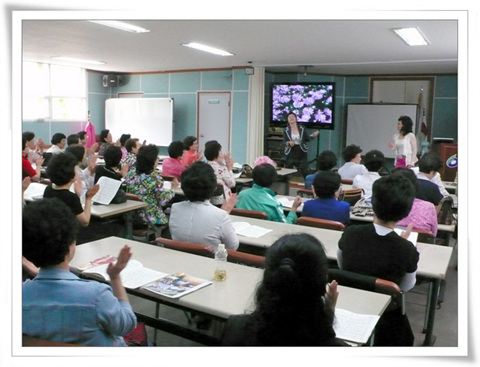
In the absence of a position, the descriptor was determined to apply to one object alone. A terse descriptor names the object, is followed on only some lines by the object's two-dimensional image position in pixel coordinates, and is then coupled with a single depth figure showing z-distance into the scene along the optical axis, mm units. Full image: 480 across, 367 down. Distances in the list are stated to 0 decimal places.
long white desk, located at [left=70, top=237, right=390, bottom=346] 1793
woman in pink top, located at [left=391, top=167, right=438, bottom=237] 3086
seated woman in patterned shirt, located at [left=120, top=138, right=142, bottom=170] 5585
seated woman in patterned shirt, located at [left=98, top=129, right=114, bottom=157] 7554
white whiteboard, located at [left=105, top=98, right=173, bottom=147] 9695
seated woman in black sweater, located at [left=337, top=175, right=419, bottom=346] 2016
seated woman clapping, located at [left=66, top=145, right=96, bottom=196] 4133
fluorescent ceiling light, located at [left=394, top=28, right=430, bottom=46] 4281
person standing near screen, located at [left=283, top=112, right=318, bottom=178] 8094
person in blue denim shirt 1460
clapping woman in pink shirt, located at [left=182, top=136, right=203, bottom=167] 5812
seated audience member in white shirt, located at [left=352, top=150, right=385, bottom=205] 4153
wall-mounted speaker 9867
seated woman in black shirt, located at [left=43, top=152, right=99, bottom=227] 2963
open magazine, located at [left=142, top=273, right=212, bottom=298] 1886
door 9039
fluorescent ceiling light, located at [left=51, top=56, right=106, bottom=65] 6876
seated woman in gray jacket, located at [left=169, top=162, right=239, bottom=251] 2553
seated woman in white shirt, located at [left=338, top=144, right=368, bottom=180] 5074
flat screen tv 8156
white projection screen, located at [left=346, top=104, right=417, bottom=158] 8945
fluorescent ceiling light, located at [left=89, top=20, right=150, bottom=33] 4203
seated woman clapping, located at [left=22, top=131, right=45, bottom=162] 5003
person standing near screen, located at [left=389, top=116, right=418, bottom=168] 5852
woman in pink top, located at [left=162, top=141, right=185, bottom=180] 5234
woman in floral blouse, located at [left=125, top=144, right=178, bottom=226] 3887
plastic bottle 2039
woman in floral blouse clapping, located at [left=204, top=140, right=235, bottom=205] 4686
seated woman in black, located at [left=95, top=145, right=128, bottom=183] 3823
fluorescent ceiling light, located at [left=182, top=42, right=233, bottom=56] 5832
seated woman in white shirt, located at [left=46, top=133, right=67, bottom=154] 5992
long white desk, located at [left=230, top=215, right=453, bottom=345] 2270
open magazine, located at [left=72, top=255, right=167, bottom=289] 1986
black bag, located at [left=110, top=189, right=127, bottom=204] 3734
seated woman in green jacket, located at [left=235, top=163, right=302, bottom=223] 3326
